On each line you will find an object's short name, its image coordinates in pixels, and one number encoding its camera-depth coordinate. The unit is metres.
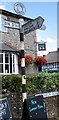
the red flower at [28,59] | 10.35
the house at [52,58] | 18.53
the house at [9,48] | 9.64
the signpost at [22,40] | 3.94
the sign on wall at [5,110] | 3.78
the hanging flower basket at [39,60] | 10.96
